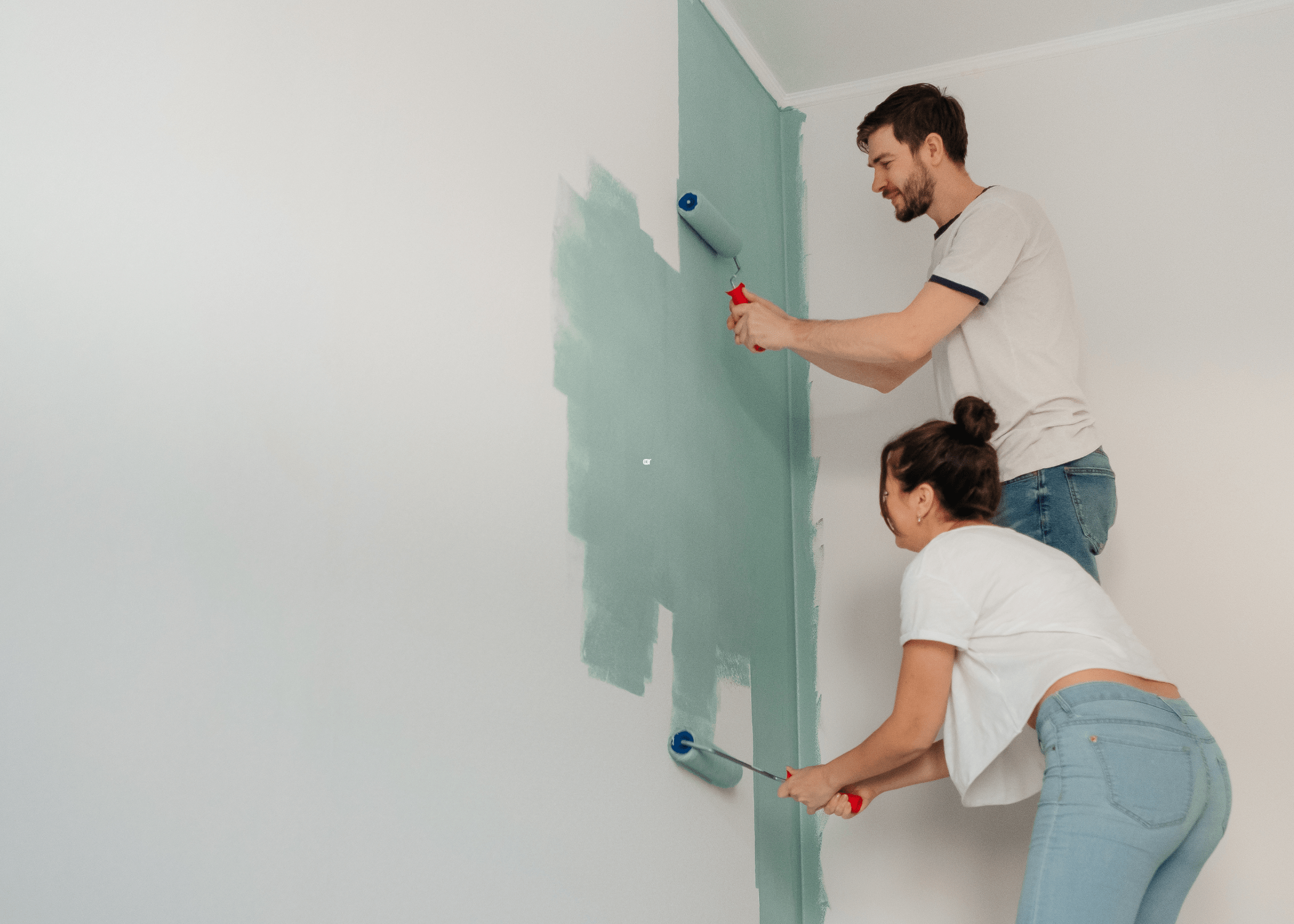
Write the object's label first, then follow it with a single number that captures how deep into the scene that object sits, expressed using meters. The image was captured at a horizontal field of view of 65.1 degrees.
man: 1.72
